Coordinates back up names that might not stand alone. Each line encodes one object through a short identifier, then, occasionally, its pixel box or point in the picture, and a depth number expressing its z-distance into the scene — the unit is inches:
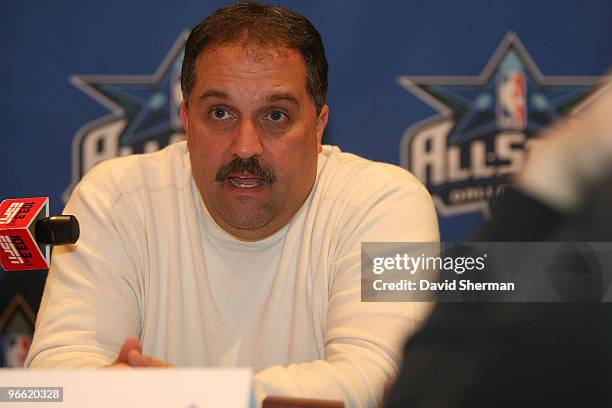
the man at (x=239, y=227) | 96.9
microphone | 83.8
